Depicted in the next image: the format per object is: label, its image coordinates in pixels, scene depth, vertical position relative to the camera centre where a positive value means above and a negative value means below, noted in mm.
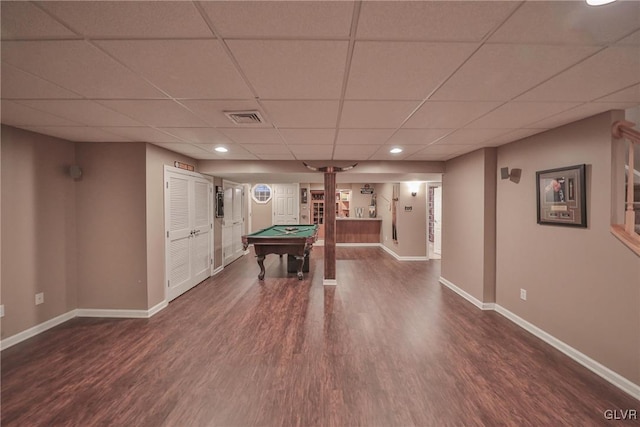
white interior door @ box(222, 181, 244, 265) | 5996 -296
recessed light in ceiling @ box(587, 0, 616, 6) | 987 +817
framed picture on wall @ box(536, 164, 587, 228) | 2328 +125
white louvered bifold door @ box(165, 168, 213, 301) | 3768 -323
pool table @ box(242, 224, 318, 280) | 4762 -676
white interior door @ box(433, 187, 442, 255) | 7703 -233
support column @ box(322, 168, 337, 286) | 4684 -354
